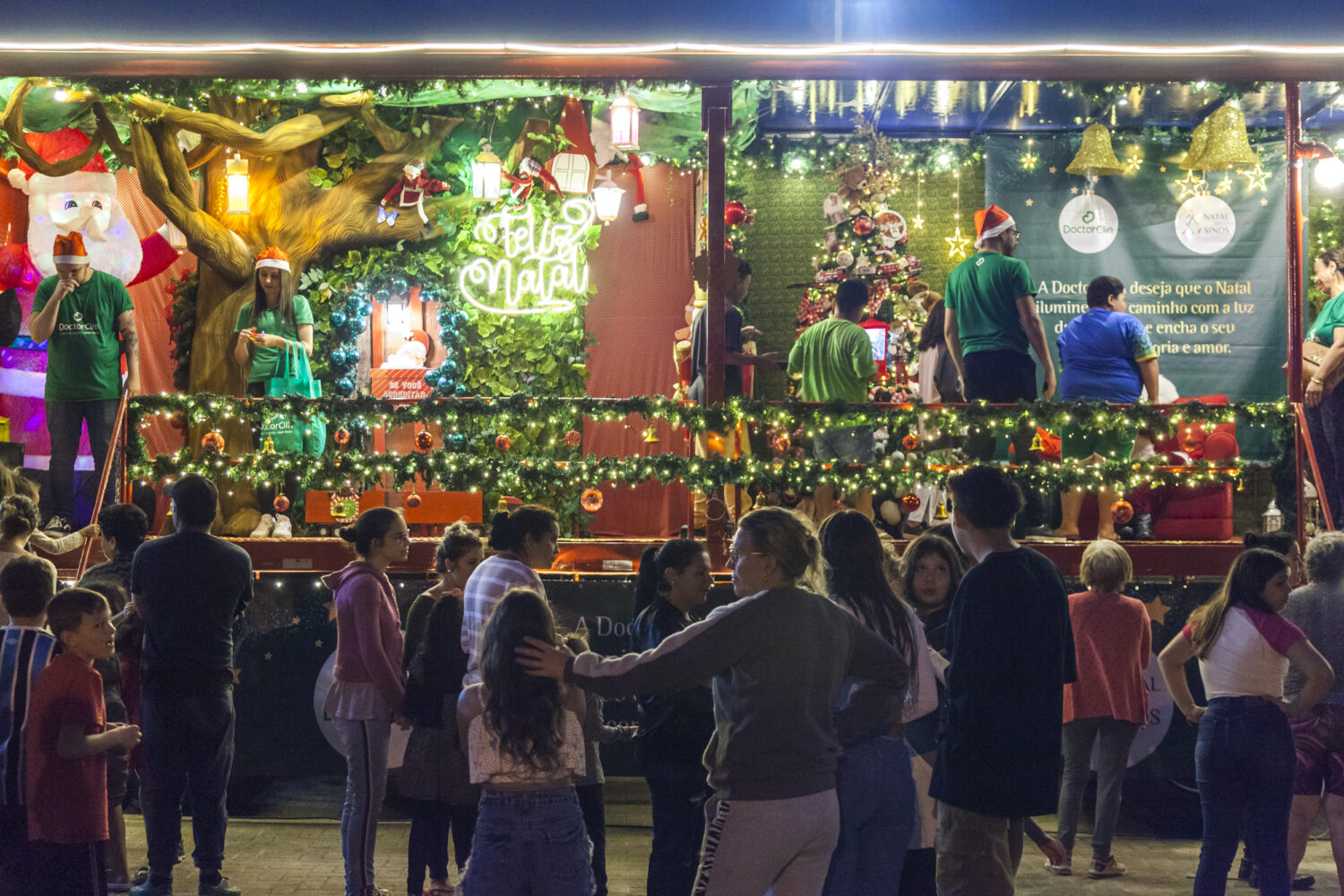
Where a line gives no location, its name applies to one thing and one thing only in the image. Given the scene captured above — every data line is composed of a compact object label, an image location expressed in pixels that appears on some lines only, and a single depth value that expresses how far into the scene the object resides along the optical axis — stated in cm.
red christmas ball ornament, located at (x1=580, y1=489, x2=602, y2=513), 843
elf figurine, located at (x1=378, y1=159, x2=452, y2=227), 1182
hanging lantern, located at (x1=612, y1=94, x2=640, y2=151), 1021
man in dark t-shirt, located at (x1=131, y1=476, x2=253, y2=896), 551
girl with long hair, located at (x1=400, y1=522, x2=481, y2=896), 516
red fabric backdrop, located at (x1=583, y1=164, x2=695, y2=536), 1246
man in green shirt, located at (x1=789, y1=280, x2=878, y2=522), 817
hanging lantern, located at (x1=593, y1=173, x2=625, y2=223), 1152
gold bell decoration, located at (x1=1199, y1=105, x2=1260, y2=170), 948
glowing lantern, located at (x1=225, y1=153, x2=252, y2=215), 1062
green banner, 1137
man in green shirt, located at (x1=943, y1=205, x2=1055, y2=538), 792
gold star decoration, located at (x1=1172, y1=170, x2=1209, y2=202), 1143
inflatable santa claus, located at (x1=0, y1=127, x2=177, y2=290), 1166
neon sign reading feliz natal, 1230
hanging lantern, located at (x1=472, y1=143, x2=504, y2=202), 1110
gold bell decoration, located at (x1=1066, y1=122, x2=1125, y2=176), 1004
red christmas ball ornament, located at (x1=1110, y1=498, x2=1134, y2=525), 828
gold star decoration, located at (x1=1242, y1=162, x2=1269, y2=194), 1136
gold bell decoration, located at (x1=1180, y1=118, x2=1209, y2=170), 975
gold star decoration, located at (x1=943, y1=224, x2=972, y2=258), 1230
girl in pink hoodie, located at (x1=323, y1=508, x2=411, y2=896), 528
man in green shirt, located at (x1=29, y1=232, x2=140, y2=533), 796
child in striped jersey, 438
